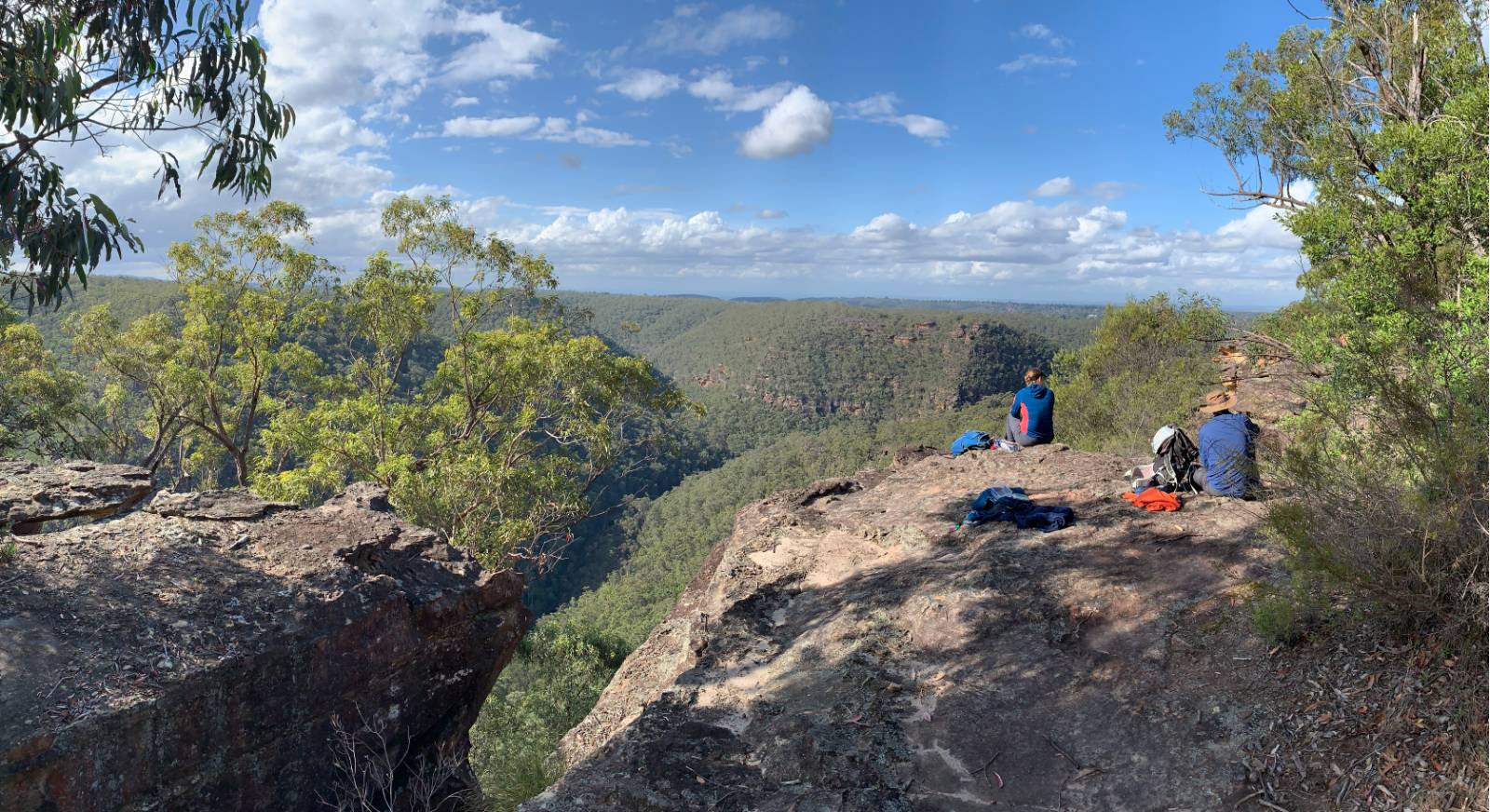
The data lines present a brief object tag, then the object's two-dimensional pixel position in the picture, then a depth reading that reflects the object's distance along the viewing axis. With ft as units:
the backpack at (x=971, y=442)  37.17
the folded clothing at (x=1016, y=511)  24.64
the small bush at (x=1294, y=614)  15.29
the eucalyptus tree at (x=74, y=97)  16.98
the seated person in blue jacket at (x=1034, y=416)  35.65
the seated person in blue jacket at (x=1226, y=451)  22.93
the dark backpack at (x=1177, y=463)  24.97
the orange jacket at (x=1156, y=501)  24.00
